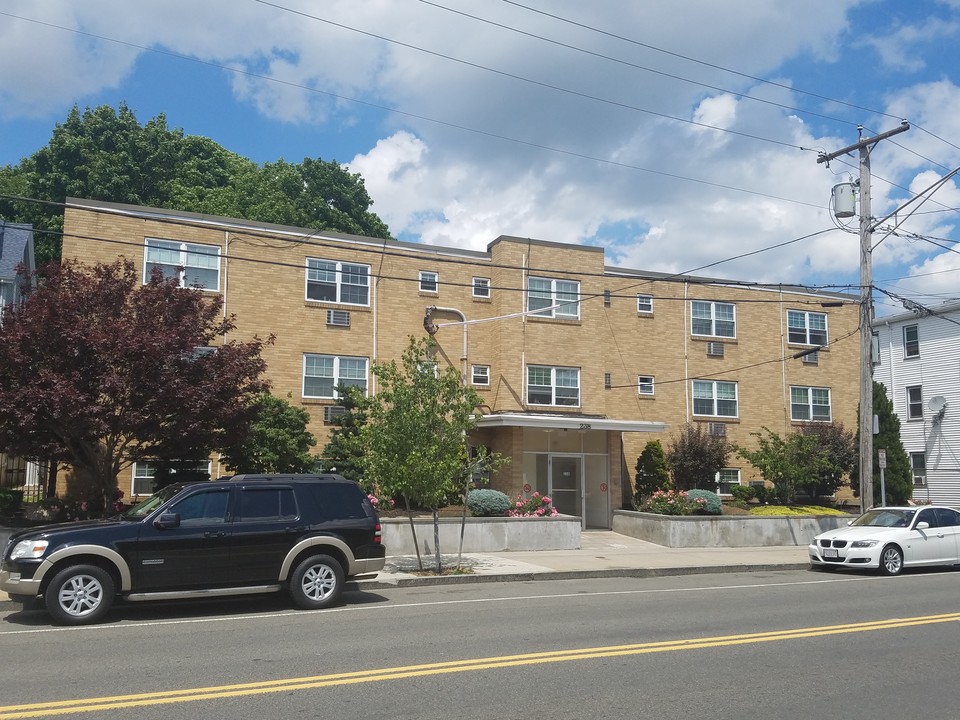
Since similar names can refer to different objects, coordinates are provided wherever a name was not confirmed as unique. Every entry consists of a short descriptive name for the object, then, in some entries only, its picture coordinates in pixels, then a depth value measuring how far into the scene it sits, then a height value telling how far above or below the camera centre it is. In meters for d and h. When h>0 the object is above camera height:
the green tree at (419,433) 15.66 +0.55
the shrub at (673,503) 23.42 -1.06
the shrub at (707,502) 23.75 -1.02
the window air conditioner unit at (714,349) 29.23 +3.89
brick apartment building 23.47 +3.96
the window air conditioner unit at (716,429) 28.86 +1.19
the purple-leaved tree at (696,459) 26.59 +0.18
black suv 10.53 -1.12
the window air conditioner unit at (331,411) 23.77 +1.40
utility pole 21.05 +3.59
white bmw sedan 17.11 -1.51
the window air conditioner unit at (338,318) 24.36 +4.05
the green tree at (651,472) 26.48 -0.23
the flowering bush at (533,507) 21.62 -1.09
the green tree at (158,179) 44.59 +15.63
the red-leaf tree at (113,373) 14.91 +1.56
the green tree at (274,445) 19.58 +0.38
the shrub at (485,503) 20.81 -0.96
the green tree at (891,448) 30.45 +0.64
